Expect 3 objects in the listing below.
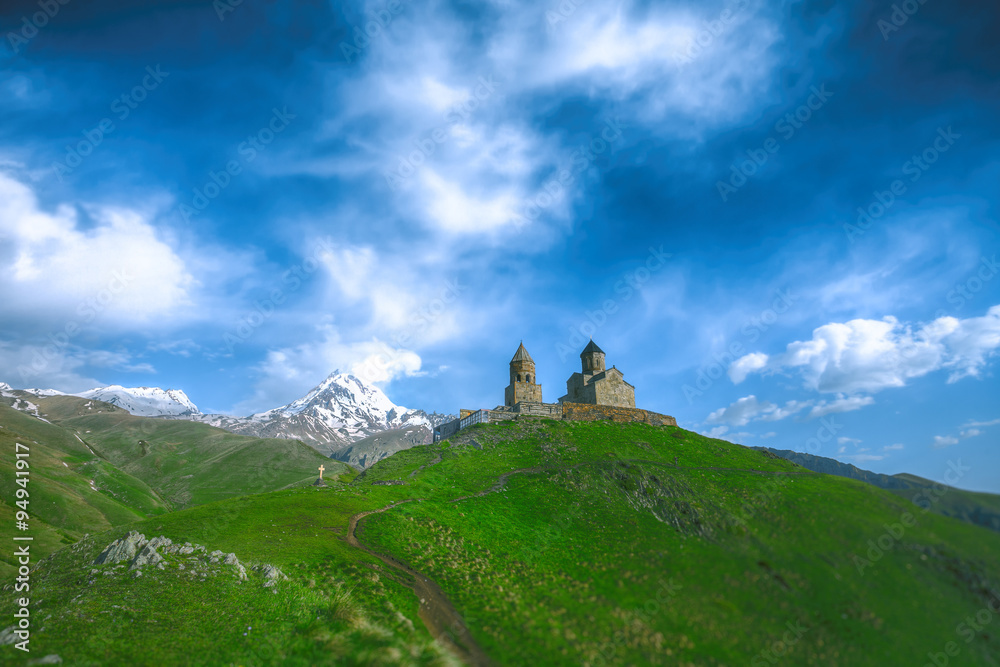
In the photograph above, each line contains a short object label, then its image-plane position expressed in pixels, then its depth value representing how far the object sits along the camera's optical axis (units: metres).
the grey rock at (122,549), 30.14
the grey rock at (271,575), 28.33
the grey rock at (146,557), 28.82
